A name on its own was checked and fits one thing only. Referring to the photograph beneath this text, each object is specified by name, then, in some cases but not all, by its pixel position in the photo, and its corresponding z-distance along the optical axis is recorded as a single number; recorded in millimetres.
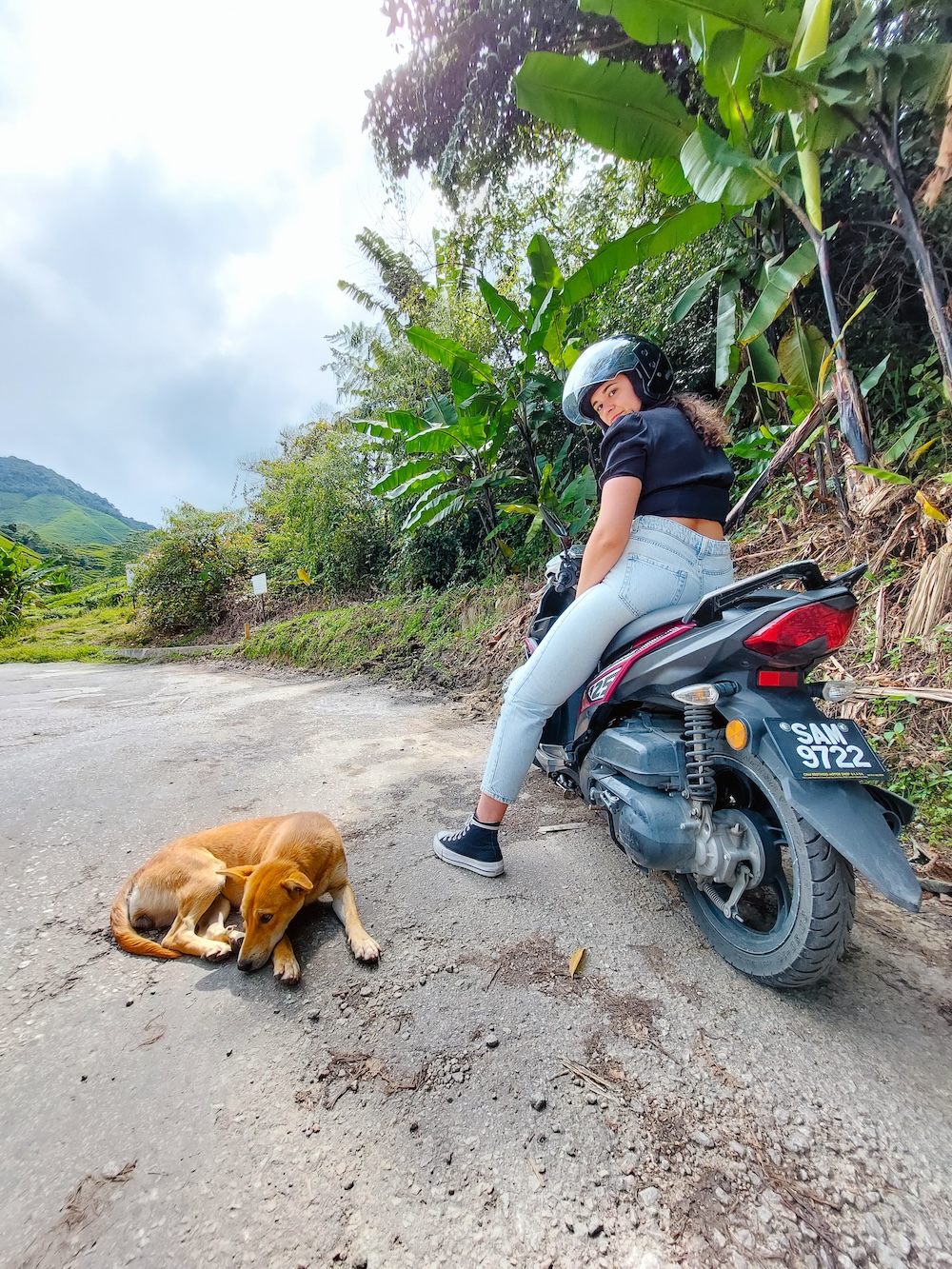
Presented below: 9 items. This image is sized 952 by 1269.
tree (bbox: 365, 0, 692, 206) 5523
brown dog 1685
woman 1773
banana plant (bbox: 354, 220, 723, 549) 4156
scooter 1276
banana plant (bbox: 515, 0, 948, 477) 2854
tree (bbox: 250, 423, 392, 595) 10297
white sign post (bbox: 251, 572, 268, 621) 10898
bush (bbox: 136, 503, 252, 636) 13648
